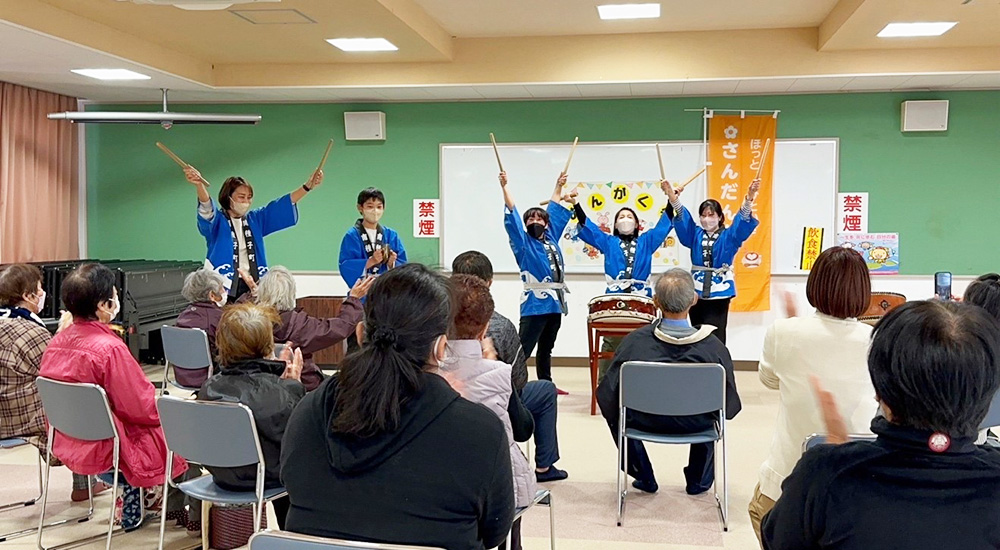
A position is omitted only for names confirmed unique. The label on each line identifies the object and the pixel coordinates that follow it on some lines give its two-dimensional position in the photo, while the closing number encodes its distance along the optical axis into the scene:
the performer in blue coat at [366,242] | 5.41
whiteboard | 7.10
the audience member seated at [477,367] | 2.30
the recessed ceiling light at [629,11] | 5.64
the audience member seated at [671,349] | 3.52
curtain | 6.83
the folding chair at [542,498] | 2.54
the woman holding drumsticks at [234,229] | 5.10
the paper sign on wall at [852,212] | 7.05
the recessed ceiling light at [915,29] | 5.49
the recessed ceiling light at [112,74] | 6.25
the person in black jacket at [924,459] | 1.24
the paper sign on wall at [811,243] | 7.10
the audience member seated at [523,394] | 2.84
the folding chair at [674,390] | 3.35
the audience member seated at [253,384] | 2.73
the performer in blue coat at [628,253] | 6.03
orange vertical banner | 7.13
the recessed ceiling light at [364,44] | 5.96
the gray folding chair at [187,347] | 4.40
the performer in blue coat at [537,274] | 5.54
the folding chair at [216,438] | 2.63
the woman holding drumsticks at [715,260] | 5.92
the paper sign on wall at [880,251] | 7.06
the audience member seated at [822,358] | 2.37
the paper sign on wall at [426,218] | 7.61
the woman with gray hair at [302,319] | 3.76
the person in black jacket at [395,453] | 1.50
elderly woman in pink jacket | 3.09
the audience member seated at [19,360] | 3.44
